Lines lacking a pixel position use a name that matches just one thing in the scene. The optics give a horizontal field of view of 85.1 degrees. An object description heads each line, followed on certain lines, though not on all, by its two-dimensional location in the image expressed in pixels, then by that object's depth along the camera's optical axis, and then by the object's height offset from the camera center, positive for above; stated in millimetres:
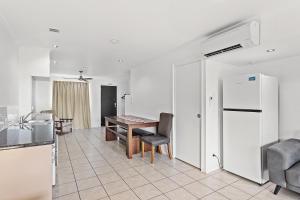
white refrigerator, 2342 -355
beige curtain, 6590 -88
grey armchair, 1938 -830
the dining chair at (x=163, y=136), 3179 -765
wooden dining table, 3473 -547
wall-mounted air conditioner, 1958 +792
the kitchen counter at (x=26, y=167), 1334 -577
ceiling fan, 5994 +890
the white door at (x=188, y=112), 2938 -231
